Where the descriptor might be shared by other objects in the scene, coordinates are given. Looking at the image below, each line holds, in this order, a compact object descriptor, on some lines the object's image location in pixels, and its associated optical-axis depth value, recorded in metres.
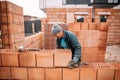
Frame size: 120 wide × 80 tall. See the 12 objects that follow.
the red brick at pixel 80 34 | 5.17
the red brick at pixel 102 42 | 5.36
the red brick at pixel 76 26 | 5.54
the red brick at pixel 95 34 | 5.21
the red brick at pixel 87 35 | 5.18
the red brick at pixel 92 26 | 5.53
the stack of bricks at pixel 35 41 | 4.98
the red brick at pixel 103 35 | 5.36
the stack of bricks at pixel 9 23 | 3.21
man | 2.65
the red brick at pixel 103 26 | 5.41
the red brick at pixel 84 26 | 5.53
